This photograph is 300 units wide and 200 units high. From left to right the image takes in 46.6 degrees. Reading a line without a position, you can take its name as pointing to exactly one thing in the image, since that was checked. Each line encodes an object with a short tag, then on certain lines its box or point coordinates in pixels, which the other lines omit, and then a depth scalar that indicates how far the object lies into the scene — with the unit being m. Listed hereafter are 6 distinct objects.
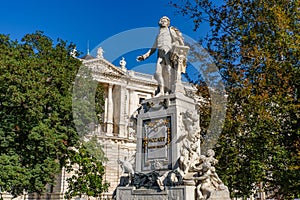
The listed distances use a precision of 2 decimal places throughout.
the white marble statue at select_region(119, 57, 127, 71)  44.74
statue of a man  10.91
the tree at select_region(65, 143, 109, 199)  21.37
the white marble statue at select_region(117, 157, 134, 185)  9.83
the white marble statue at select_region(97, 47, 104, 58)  40.75
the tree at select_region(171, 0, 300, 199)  13.35
